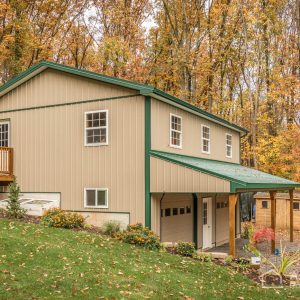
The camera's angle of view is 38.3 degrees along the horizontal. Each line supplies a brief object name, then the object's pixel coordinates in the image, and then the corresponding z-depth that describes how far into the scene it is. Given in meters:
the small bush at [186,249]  13.87
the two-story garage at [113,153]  15.34
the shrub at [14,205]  16.36
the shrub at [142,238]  13.86
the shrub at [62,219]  15.15
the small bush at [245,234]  23.86
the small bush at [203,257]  13.42
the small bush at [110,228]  15.21
